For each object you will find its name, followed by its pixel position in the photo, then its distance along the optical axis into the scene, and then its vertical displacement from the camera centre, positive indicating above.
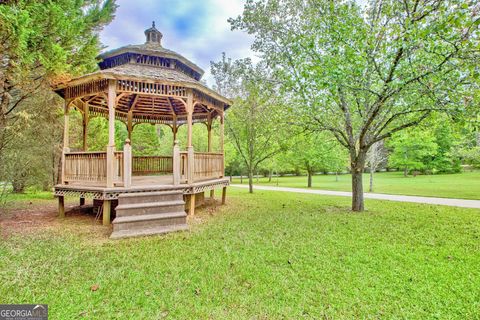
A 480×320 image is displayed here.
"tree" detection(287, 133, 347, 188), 16.83 +0.57
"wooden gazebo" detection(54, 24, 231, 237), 5.96 +0.22
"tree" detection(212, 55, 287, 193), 12.44 +3.10
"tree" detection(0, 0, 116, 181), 5.05 +3.17
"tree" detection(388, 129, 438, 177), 27.42 +1.27
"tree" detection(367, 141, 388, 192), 16.43 +0.47
